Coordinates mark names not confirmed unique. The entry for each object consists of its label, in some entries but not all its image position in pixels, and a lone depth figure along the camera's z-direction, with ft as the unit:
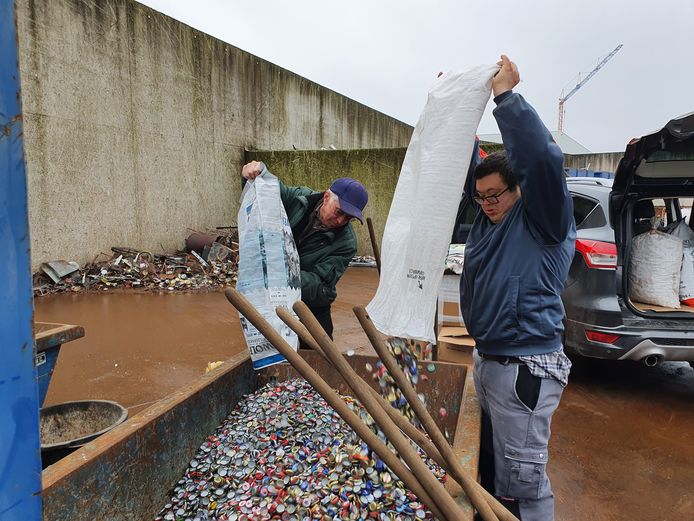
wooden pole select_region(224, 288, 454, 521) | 3.91
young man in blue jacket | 5.27
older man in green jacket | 8.89
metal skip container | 4.89
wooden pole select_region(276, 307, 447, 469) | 4.34
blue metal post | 3.04
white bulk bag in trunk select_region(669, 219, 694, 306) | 12.08
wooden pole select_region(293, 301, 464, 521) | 3.80
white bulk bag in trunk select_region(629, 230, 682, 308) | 11.74
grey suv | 10.77
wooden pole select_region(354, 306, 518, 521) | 4.09
